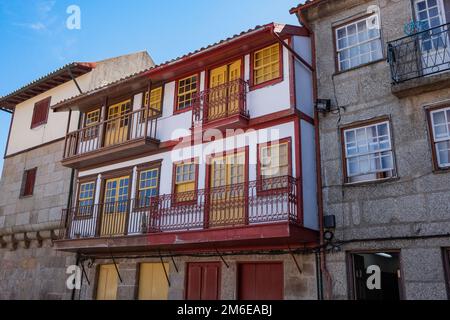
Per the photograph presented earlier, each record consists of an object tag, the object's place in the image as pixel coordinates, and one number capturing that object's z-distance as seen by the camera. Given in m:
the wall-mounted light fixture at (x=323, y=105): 10.59
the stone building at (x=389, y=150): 8.72
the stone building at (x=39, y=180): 15.51
